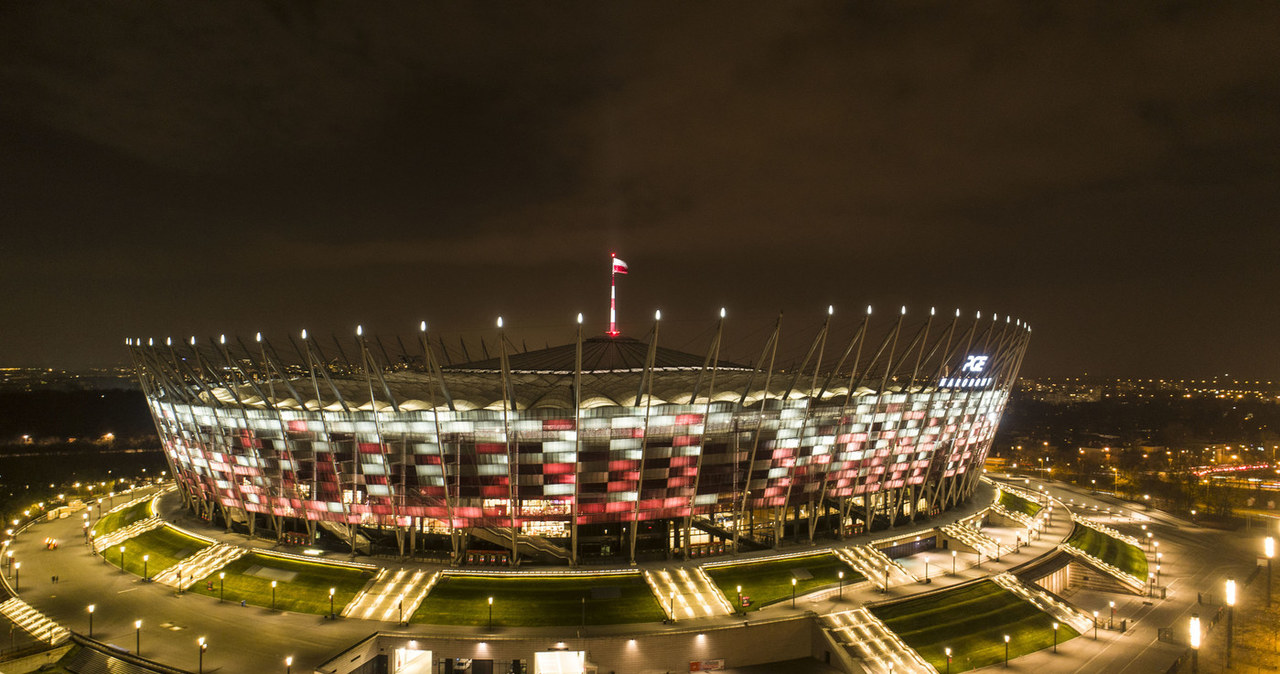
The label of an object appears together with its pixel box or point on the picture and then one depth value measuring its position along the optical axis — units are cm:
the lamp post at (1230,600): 4406
